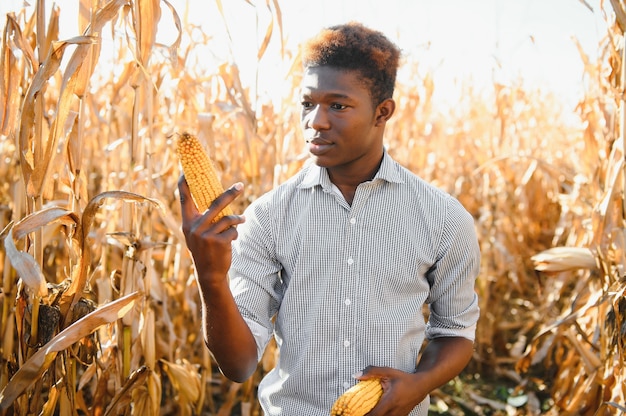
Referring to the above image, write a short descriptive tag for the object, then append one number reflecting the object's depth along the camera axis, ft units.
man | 5.17
